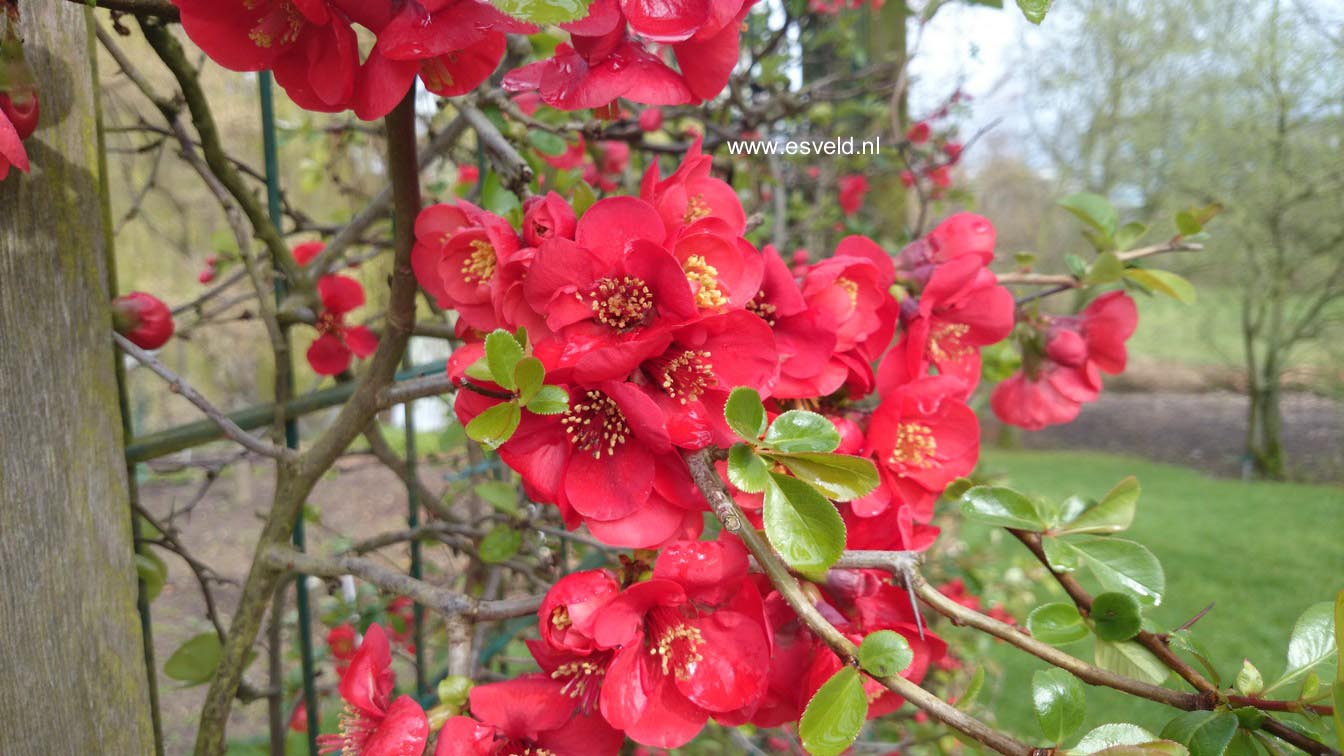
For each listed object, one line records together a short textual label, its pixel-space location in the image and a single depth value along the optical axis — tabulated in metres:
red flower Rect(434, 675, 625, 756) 0.44
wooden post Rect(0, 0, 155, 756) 0.56
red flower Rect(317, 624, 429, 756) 0.42
